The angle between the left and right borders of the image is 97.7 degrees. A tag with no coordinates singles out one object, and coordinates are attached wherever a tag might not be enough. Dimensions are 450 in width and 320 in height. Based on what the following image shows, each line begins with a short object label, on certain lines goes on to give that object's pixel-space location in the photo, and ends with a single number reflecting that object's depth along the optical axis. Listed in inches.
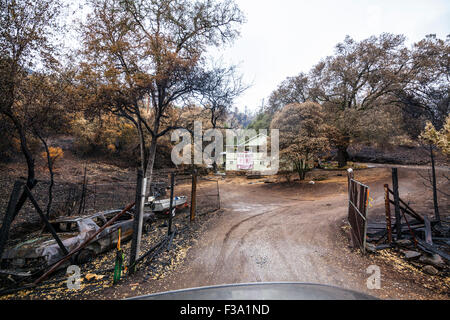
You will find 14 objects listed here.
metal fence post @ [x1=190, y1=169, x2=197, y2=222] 321.1
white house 1173.1
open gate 207.8
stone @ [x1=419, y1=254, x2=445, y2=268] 180.0
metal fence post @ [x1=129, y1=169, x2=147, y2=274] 174.9
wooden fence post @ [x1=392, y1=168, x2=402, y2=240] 226.7
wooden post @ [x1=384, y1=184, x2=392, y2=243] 227.1
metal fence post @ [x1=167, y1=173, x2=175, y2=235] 248.6
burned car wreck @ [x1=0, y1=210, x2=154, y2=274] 170.6
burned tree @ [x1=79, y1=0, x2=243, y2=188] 453.7
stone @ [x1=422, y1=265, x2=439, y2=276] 171.5
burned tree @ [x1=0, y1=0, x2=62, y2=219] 244.7
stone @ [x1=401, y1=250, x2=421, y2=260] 195.3
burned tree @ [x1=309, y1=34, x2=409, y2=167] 756.6
